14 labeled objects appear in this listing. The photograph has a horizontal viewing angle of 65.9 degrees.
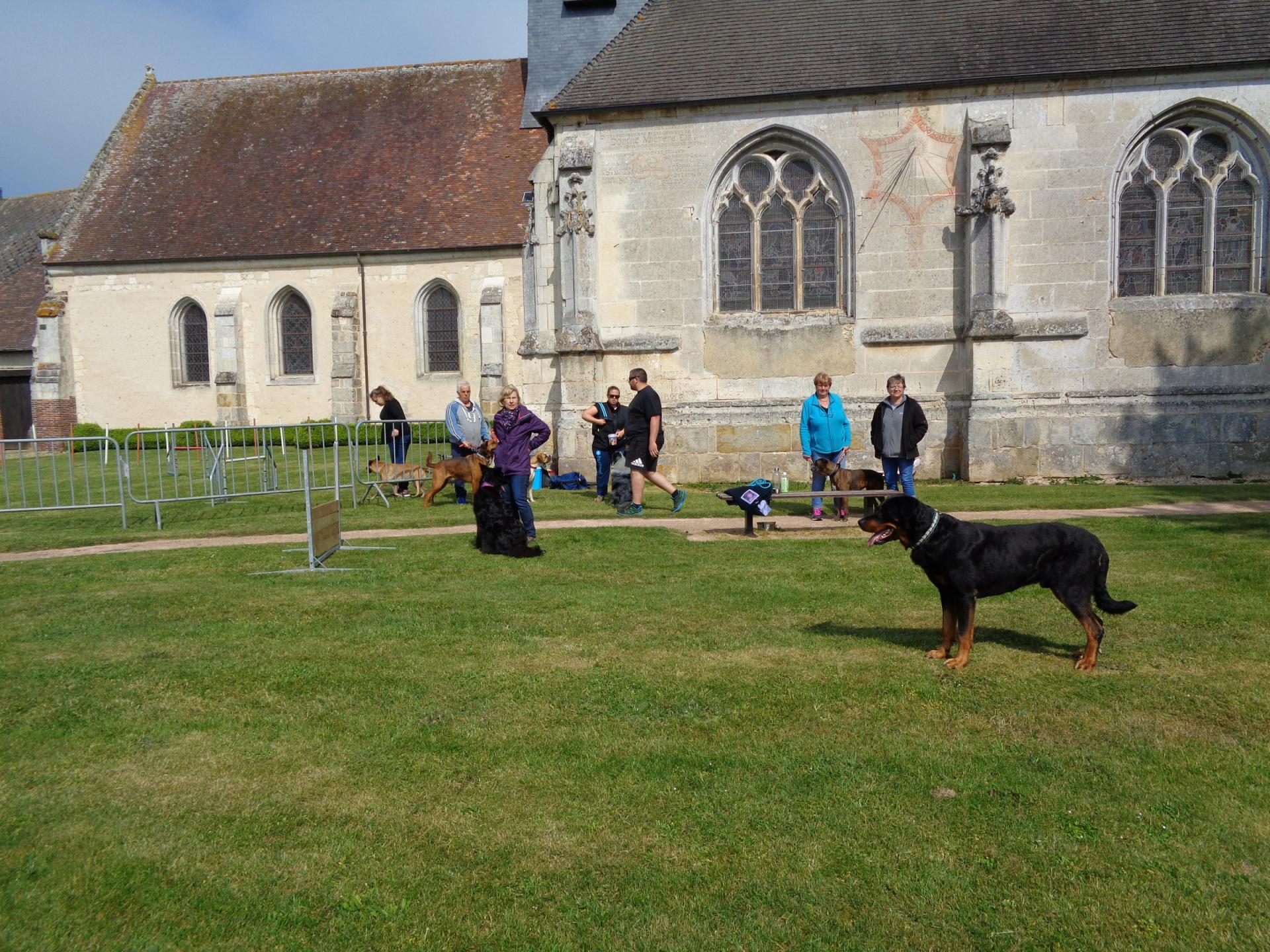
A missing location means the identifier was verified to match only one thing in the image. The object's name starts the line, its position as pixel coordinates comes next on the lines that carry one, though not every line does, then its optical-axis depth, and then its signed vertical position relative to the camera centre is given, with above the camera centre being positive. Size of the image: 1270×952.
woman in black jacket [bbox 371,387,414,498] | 14.93 -0.28
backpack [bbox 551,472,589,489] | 16.03 -1.23
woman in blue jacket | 12.04 -0.33
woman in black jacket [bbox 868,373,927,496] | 11.41 -0.33
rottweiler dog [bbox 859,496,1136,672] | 5.91 -0.99
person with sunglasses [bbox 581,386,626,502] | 13.24 -0.24
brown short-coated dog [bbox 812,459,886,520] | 12.14 -0.99
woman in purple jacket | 10.23 -0.42
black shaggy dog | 9.97 -1.19
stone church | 15.30 +2.76
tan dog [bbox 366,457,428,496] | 14.65 -0.93
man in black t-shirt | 12.49 -0.43
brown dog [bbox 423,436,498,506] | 13.83 -0.88
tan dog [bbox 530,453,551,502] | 16.58 -0.94
